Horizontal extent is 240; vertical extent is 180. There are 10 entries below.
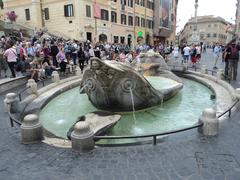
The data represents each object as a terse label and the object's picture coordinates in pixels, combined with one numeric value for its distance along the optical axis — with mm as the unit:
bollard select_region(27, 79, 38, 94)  7856
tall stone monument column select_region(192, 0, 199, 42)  26179
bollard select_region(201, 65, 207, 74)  12213
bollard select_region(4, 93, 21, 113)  6205
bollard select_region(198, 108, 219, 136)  4761
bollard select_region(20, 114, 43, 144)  4562
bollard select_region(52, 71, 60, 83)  9932
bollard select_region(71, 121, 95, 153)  4217
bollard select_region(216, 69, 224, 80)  10100
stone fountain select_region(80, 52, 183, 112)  6371
